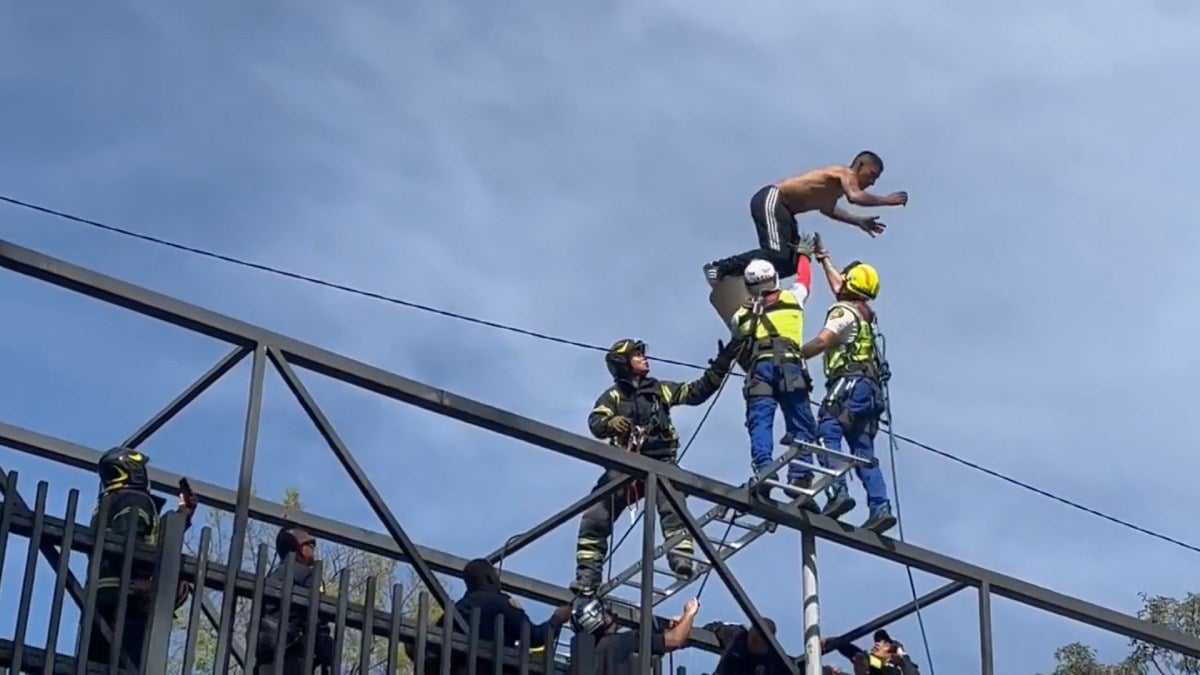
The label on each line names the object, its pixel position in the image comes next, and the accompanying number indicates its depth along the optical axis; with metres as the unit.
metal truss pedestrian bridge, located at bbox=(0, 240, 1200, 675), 10.00
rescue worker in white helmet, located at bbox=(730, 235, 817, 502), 13.10
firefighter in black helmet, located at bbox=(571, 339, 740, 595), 14.02
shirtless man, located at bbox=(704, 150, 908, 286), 15.01
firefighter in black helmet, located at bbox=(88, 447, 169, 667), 10.16
